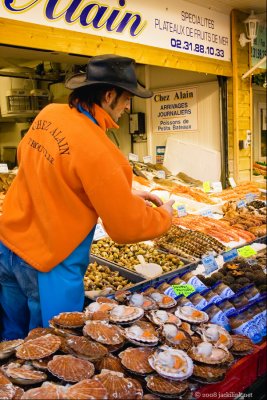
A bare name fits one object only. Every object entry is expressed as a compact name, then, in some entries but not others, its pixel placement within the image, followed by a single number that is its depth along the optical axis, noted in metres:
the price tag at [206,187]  5.93
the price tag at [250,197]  5.34
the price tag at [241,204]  5.05
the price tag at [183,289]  2.51
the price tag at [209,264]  3.05
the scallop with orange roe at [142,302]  2.07
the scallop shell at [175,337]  1.76
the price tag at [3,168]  4.75
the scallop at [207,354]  1.71
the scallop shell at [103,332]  1.70
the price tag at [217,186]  6.01
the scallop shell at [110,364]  1.61
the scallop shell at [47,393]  1.34
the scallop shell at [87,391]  1.36
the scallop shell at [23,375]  1.47
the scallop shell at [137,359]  1.59
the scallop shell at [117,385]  1.44
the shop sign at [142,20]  3.50
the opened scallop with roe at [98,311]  1.87
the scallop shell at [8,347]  1.64
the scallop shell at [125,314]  1.86
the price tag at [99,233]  3.76
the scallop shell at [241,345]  1.95
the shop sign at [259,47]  6.39
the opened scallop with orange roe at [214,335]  1.87
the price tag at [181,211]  4.62
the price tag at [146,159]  6.45
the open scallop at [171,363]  1.56
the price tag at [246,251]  3.46
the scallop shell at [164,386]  1.52
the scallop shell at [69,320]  1.81
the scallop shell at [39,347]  1.58
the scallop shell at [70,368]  1.48
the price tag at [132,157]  6.40
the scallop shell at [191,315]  1.99
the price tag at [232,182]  6.18
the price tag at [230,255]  3.33
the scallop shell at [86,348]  1.61
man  1.93
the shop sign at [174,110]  6.34
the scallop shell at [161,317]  1.92
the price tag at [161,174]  6.12
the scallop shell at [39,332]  1.74
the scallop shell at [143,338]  1.73
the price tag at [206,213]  4.82
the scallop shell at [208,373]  1.65
